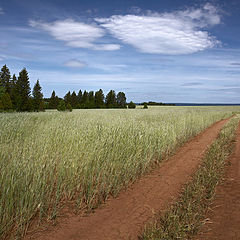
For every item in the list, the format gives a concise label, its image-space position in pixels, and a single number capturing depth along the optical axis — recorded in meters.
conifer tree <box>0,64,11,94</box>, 53.94
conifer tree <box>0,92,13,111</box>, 42.22
